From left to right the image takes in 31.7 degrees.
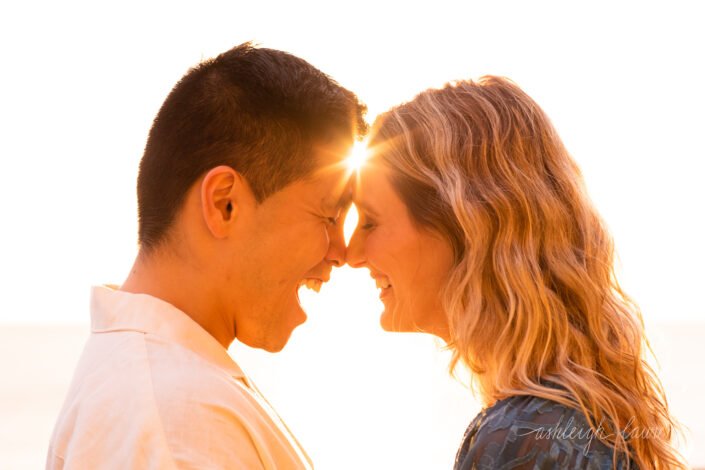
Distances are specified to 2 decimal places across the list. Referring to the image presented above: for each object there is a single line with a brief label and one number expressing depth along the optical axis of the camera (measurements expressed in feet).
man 2.86
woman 3.18
